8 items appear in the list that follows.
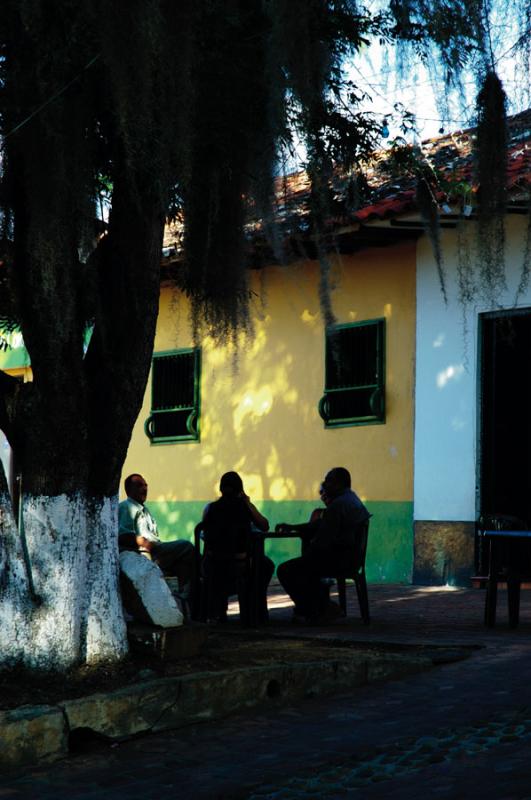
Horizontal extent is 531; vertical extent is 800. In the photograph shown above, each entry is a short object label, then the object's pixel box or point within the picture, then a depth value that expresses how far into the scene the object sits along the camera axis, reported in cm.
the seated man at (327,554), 1023
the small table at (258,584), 1007
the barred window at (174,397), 1661
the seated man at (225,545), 1036
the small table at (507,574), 949
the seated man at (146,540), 1130
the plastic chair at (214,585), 1034
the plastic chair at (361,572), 998
